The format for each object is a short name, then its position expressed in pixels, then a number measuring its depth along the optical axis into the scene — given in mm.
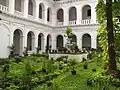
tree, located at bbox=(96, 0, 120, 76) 4687
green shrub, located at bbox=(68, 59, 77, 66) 8016
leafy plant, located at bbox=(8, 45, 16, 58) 10919
